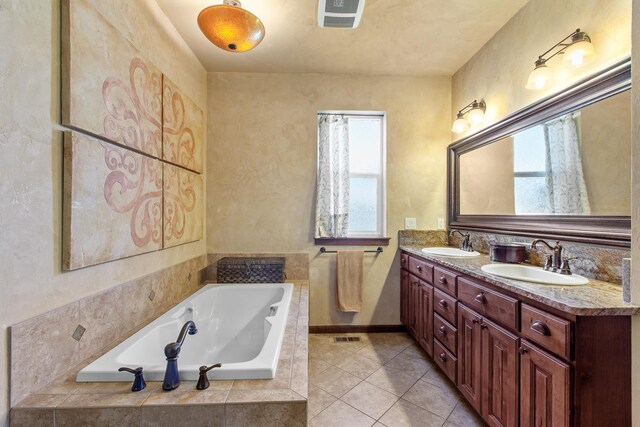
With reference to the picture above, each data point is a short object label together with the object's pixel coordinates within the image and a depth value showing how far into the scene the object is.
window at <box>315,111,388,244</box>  2.72
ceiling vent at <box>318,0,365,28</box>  1.63
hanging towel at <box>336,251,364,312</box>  2.71
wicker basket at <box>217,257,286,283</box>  2.46
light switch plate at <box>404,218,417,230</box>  2.79
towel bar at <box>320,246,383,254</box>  2.75
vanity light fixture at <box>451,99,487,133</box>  2.31
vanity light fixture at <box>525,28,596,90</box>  1.39
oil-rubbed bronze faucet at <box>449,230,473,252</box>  2.38
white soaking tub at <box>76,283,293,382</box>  1.08
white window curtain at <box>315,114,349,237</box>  2.71
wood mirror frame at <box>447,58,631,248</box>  1.28
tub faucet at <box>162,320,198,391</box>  1.01
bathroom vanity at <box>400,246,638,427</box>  1.01
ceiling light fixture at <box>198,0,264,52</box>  1.52
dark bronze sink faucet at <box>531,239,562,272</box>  1.53
